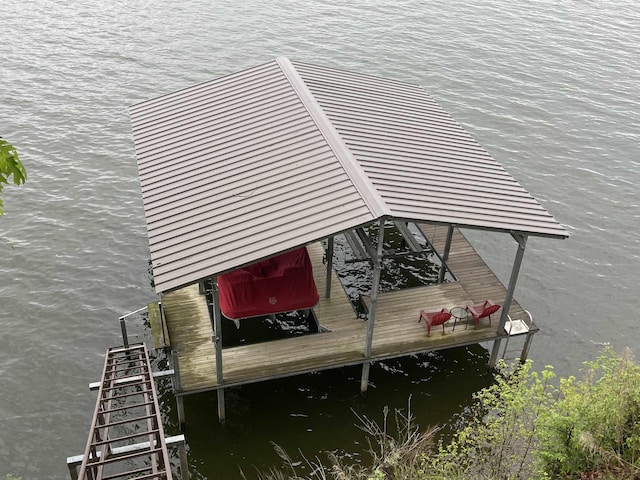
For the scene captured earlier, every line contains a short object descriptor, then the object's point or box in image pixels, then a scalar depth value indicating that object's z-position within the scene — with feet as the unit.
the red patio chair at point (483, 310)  67.82
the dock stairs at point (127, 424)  45.73
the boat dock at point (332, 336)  63.26
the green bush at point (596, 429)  45.60
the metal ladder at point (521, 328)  68.85
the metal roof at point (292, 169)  56.13
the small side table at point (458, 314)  68.56
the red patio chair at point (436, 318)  66.54
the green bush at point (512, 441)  47.93
